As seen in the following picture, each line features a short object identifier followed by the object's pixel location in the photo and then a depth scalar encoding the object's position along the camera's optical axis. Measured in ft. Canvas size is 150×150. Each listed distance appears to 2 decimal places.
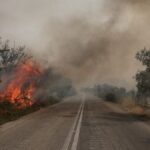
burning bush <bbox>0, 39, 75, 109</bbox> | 126.00
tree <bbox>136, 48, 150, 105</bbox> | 145.07
